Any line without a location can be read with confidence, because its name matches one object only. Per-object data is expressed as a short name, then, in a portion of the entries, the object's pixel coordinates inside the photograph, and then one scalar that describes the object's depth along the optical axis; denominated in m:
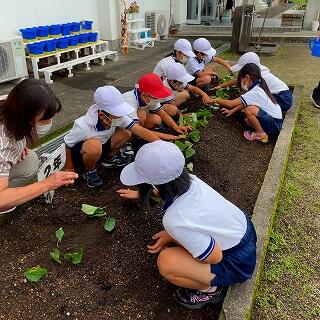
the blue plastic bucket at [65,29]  6.83
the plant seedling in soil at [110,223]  2.48
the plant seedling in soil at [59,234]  2.40
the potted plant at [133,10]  9.00
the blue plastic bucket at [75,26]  7.10
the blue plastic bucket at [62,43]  6.66
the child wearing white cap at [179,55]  4.23
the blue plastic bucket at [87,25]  7.47
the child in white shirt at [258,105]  3.90
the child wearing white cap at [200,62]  5.04
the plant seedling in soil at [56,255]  2.18
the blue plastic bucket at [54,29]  6.56
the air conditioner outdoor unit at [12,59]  5.58
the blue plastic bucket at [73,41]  6.91
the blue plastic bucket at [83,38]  7.20
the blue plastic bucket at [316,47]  5.79
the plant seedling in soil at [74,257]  2.21
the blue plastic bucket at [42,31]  6.30
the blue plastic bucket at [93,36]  7.47
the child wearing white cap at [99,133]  2.76
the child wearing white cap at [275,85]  4.42
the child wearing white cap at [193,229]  1.69
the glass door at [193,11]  13.98
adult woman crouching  2.03
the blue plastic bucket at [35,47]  6.09
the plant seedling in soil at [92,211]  2.63
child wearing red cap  3.12
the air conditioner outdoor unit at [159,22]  10.69
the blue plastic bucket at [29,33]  6.06
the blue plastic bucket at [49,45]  6.35
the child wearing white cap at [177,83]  3.82
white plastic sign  2.52
